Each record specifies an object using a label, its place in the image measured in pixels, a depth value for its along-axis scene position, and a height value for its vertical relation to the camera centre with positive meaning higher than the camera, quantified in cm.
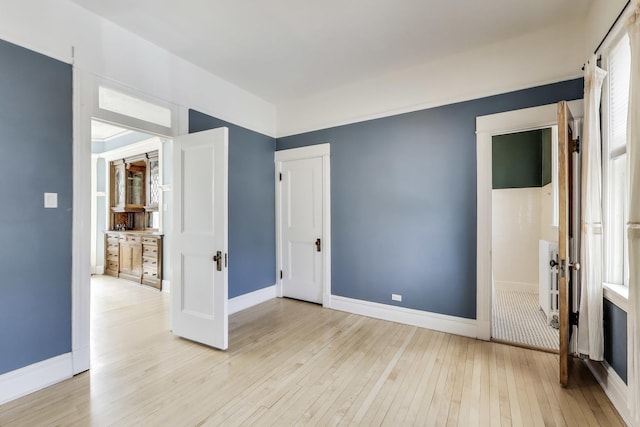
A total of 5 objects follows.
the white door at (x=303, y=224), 411 -14
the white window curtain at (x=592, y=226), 215 -9
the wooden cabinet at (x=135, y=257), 490 -79
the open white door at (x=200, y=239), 274 -25
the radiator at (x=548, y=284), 336 -86
